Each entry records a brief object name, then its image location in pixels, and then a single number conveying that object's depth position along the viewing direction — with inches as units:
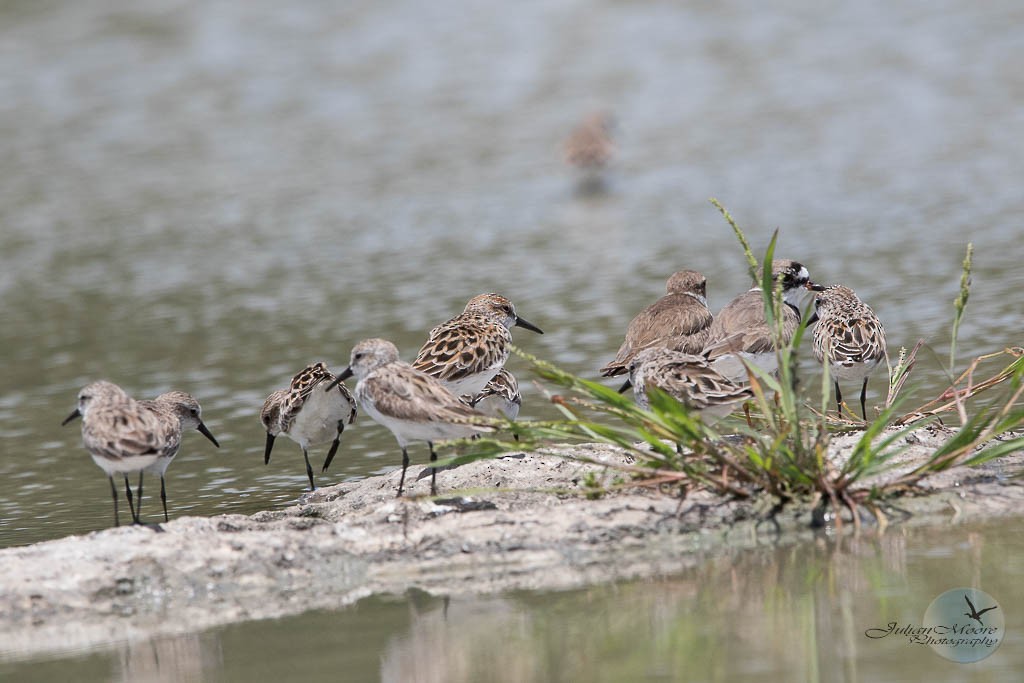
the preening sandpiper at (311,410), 688.4
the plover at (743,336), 711.7
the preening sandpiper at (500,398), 744.3
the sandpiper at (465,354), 686.5
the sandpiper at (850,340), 702.5
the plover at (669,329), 732.0
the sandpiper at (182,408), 672.4
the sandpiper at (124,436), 577.0
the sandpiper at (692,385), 608.7
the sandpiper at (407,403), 592.7
